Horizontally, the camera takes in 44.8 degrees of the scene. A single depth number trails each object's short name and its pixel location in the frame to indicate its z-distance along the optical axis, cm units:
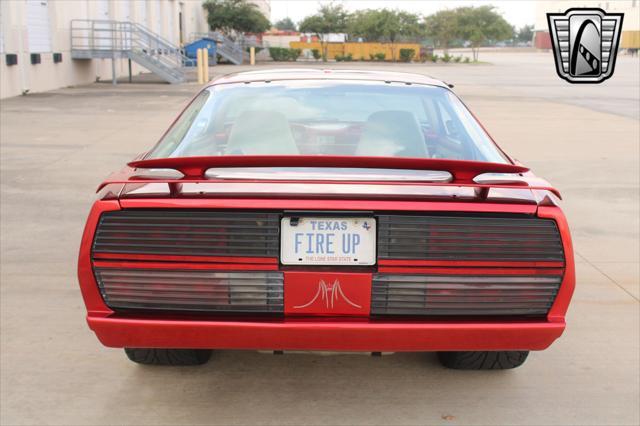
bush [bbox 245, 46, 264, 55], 5241
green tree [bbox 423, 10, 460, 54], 6950
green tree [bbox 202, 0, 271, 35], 5003
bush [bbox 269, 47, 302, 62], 5162
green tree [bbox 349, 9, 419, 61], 6069
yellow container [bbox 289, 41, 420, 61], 5862
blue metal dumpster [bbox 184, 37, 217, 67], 3912
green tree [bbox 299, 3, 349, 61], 6116
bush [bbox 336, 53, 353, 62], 5553
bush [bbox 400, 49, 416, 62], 5684
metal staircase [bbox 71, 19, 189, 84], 2377
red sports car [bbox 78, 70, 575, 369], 271
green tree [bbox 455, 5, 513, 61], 6875
